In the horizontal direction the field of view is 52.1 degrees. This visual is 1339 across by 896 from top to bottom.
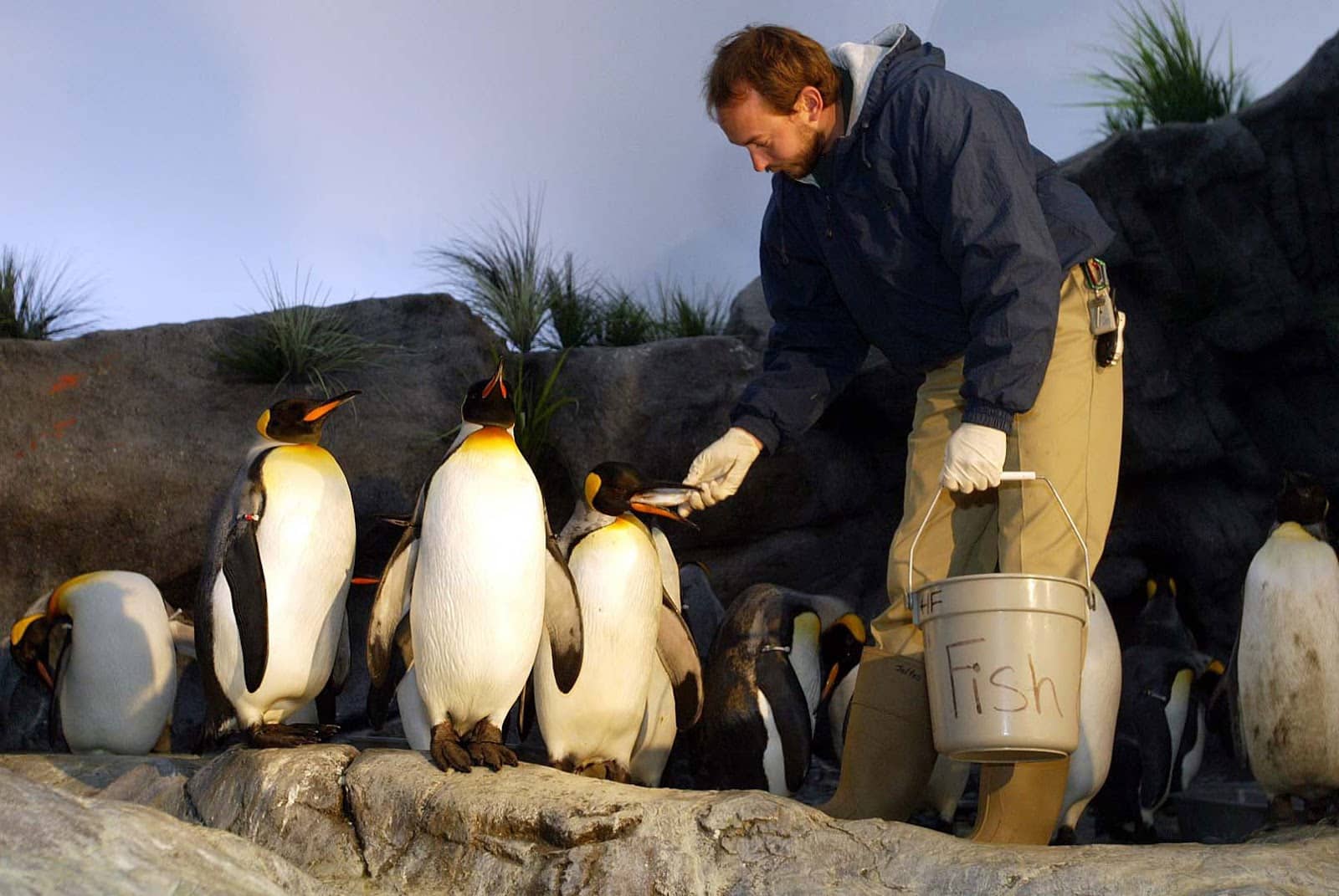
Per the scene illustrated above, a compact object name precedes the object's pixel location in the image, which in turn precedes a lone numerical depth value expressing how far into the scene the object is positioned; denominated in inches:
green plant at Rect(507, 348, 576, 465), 259.9
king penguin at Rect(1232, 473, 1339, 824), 161.9
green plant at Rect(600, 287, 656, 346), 305.4
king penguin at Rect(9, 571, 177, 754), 186.9
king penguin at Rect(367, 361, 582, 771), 128.1
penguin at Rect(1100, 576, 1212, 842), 196.5
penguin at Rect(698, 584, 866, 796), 189.5
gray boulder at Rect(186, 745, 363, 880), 113.4
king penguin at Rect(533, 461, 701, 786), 152.9
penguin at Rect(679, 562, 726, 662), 246.5
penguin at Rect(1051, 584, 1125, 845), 176.7
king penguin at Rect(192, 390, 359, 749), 146.6
